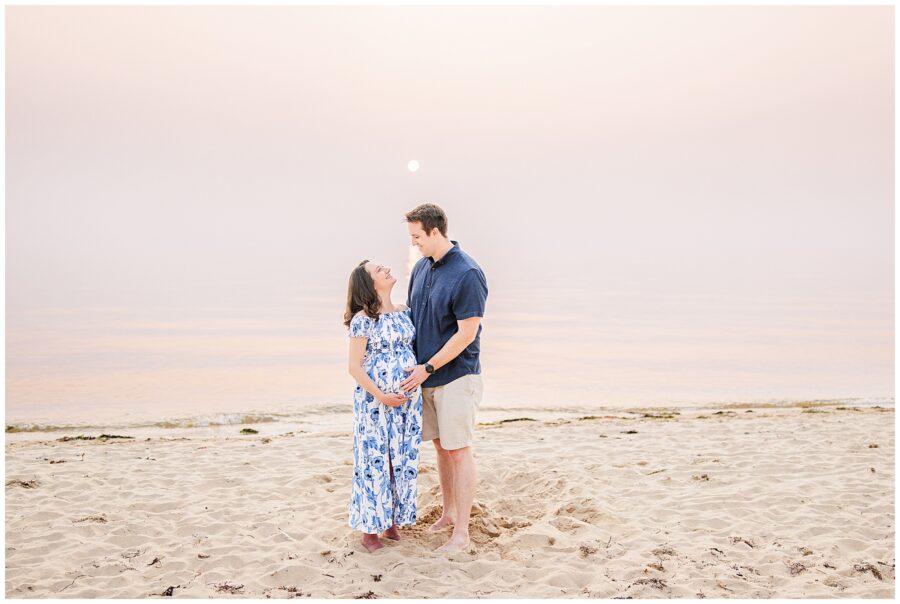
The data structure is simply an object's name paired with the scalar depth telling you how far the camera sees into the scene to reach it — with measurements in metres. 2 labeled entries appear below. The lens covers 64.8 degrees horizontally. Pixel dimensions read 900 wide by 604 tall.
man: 4.74
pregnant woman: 4.76
